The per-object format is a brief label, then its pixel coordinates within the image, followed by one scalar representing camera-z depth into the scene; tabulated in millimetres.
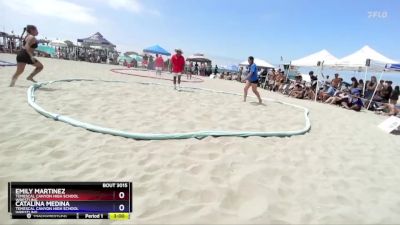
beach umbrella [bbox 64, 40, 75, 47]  36750
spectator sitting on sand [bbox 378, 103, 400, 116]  11578
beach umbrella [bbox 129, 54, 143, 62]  40362
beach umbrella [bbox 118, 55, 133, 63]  38500
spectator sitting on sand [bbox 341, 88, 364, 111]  11812
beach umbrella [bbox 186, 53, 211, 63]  32347
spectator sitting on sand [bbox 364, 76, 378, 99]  13423
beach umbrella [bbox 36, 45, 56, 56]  37644
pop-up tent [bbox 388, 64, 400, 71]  12383
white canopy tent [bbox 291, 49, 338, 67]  16438
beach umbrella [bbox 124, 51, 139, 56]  41034
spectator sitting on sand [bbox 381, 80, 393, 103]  13031
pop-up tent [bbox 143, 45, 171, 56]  30553
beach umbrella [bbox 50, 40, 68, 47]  36259
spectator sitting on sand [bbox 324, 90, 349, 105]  12588
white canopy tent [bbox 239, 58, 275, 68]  26977
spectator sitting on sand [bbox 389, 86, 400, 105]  12688
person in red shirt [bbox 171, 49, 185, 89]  11211
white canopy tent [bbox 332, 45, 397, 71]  13445
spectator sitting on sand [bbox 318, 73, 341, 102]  14148
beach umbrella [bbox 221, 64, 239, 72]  37225
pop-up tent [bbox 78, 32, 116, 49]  32688
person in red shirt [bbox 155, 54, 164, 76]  21547
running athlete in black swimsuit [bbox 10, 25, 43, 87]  7352
